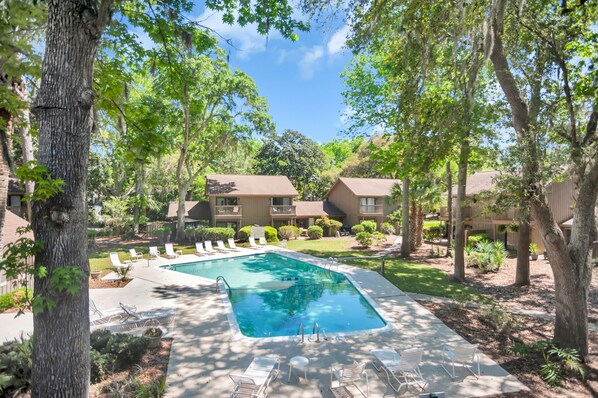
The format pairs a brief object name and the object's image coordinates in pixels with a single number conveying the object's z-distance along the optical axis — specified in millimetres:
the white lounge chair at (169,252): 22672
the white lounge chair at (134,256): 20719
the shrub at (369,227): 32844
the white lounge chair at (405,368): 6914
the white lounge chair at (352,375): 6662
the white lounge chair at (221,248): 25695
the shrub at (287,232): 33250
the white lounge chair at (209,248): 24266
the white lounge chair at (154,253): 21627
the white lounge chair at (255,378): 6418
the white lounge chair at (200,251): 23609
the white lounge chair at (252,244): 27380
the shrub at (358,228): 33128
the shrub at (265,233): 31062
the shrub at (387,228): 36031
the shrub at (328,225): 35562
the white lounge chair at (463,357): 7355
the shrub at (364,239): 26797
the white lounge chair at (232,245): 26302
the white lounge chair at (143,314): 10156
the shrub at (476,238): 25075
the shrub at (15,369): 5742
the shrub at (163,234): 29508
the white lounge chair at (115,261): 17288
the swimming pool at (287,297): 11875
